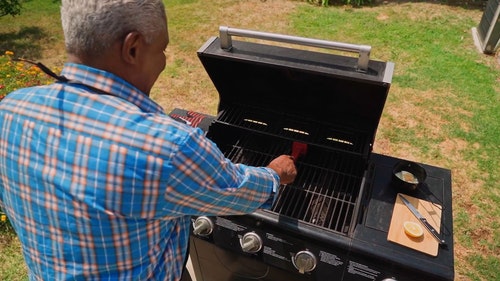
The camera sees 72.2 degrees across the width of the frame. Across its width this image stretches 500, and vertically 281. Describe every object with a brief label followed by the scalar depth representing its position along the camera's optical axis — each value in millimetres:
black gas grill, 1585
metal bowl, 1791
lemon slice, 1582
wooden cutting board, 1556
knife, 1582
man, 1005
